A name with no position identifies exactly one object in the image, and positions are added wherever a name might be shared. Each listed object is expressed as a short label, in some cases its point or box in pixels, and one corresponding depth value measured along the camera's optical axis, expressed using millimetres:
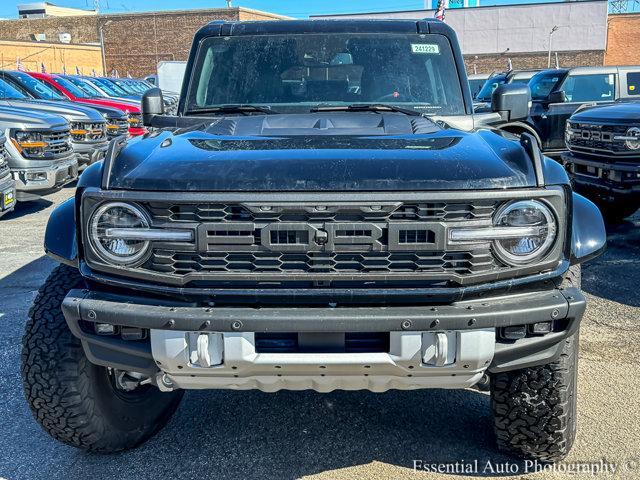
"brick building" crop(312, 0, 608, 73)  39750
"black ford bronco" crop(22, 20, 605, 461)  2320
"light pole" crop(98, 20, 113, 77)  43444
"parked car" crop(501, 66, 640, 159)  11172
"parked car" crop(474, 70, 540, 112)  15117
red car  13328
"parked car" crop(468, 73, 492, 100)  21719
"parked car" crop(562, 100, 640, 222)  6395
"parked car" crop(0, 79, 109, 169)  10406
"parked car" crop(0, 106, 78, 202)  8453
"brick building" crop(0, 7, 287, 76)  42875
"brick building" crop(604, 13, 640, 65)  40844
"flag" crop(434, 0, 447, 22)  17406
